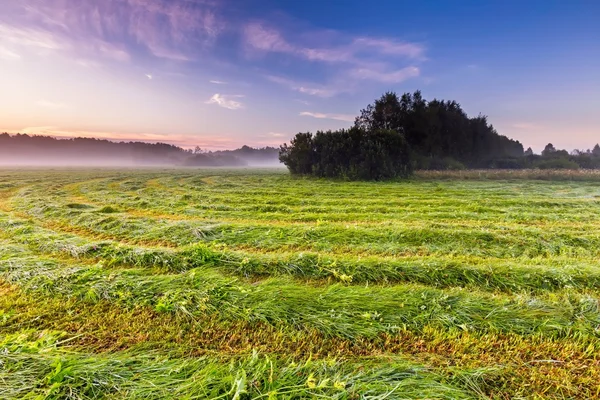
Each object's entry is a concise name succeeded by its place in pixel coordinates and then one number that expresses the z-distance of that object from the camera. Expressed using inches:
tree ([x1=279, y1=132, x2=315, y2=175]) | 1357.0
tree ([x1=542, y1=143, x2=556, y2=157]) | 2236.2
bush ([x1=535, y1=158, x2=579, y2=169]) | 1637.6
